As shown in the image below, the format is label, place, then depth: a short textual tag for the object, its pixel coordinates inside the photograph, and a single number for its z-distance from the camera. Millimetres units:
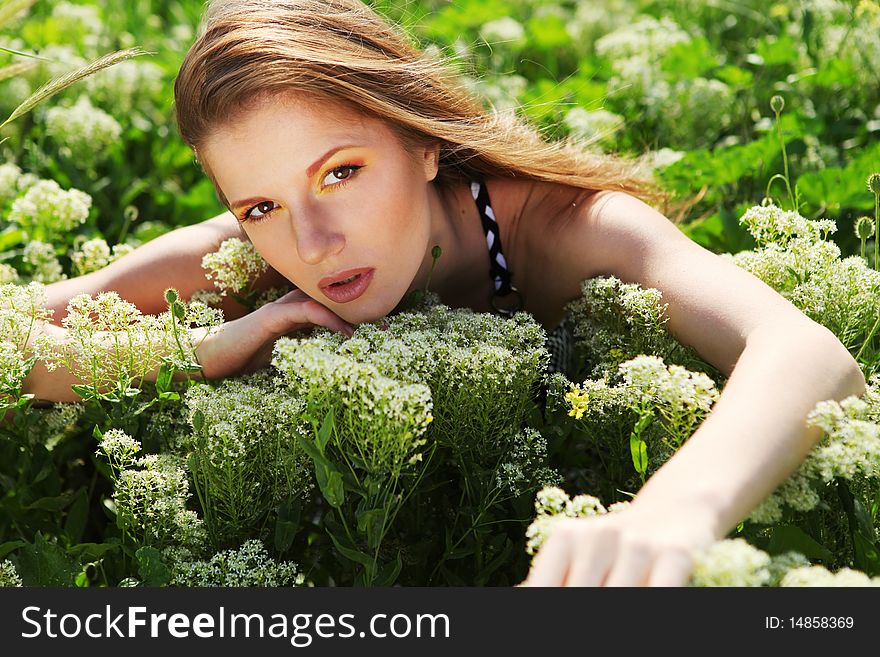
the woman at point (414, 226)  1231
